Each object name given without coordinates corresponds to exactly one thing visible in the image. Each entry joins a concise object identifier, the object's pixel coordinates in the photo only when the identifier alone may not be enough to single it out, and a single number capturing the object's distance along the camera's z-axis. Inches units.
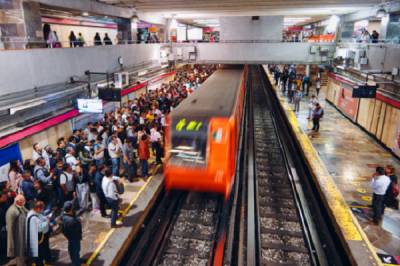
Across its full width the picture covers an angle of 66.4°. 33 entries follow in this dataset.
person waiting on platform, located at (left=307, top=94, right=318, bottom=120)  652.9
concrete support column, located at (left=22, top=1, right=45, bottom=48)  427.5
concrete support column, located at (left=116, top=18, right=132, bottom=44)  754.8
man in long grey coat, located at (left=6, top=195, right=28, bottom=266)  217.6
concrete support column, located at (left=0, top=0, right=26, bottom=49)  401.7
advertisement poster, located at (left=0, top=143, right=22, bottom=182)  319.4
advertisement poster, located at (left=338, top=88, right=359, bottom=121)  681.4
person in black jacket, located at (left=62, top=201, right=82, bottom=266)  217.6
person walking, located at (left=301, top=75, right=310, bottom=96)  980.0
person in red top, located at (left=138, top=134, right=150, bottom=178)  375.5
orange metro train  289.6
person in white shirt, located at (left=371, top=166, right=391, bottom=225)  294.0
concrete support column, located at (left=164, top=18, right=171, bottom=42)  965.8
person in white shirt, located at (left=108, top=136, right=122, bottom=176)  361.7
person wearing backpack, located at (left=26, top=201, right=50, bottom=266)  215.9
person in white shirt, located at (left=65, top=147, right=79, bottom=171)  313.3
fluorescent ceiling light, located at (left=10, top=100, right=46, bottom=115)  326.3
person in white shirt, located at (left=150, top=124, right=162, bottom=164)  421.7
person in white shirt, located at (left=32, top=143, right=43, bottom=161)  321.6
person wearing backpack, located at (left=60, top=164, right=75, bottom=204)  281.3
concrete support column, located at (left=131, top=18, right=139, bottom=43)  746.8
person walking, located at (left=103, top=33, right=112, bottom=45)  612.4
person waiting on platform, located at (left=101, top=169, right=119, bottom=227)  276.2
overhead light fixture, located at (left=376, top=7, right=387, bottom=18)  476.4
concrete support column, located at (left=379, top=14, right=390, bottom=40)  603.1
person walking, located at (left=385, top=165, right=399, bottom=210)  295.0
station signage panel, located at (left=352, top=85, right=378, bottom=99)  501.0
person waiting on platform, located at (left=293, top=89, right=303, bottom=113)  745.3
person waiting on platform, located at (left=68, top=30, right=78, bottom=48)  584.9
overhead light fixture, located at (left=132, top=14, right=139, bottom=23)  532.8
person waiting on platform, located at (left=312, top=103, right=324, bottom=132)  589.9
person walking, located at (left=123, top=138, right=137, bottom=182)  371.9
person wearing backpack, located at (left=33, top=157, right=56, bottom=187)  289.4
